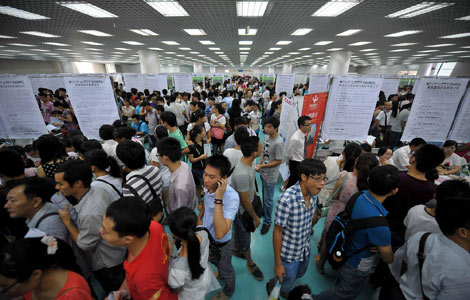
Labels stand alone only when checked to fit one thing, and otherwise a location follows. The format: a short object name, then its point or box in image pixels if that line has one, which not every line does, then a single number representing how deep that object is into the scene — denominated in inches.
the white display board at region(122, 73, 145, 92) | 287.0
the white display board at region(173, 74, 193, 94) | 301.1
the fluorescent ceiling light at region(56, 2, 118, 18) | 179.0
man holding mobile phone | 59.1
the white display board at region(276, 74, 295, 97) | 278.4
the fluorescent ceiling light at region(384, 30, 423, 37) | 270.5
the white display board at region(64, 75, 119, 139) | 114.9
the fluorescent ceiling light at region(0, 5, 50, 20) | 183.6
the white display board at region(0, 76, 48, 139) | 112.8
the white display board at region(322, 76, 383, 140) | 102.3
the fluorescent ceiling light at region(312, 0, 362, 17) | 172.4
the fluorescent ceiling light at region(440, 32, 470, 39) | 280.9
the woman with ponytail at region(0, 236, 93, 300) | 35.6
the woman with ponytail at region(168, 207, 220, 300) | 47.7
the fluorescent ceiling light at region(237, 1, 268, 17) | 182.4
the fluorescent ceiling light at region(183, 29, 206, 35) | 287.0
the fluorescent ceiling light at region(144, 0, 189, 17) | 177.2
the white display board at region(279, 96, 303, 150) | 138.9
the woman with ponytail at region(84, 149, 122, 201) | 69.1
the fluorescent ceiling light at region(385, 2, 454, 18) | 172.7
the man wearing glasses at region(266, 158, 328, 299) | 60.0
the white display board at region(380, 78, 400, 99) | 306.1
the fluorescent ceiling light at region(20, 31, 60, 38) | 276.3
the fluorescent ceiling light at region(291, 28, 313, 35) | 276.1
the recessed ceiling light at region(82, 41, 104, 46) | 370.4
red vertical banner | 120.7
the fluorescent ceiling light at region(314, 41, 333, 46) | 374.9
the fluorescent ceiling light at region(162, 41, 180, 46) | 380.3
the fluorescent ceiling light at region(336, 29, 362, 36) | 273.5
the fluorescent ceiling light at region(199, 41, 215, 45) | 391.0
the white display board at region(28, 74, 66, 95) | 313.9
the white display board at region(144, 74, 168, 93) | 292.8
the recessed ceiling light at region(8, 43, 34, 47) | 368.8
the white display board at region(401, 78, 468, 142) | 105.1
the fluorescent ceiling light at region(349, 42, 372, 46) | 373.7
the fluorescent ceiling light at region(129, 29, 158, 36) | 281.1
